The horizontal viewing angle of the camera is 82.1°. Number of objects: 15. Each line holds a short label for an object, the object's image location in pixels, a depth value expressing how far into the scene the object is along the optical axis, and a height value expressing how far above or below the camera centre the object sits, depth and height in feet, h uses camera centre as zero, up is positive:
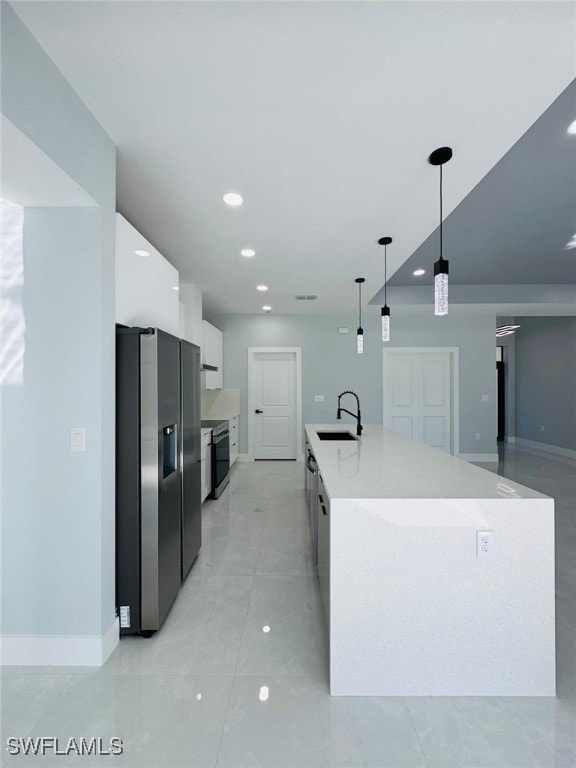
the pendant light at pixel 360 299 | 12.33 +4.31
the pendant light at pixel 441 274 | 5.94 +2.19
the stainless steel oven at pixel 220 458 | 13.34 -2.97
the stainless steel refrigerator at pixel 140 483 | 5.85 -1.71
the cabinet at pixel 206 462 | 12.21 -2.87
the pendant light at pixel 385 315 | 9.70 +2.14
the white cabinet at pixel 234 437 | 17.33 -2.77
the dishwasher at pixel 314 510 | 8.03 -3.23
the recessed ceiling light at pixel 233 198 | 7.27 +4.24
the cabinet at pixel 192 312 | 13.12 +3.13
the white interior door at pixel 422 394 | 20.68 -0.47
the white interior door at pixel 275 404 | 20.38 -1.05
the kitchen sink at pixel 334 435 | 11.29 -1.69
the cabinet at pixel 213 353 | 15.76 +1.80
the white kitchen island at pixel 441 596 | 4.73 -3.02
